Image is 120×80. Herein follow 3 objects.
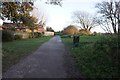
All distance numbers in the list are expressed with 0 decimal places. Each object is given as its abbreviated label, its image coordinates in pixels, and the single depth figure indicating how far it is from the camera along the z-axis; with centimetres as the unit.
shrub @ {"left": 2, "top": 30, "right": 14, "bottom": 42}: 1193
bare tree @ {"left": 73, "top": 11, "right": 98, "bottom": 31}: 3682
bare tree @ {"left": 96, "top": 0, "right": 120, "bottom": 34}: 1204
